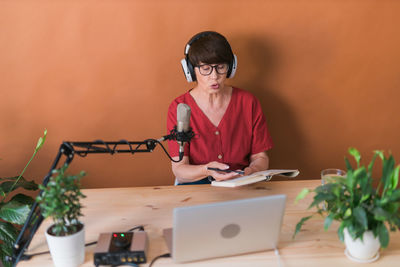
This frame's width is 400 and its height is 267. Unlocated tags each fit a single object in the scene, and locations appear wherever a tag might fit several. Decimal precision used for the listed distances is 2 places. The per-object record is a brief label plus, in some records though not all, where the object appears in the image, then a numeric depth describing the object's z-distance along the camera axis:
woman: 1.93
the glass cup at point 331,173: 1.48
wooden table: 1.20
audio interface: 1.17
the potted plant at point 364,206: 1.12
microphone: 1.26
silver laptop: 1.09
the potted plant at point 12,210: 1.74
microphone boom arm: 1.22
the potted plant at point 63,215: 1.11
